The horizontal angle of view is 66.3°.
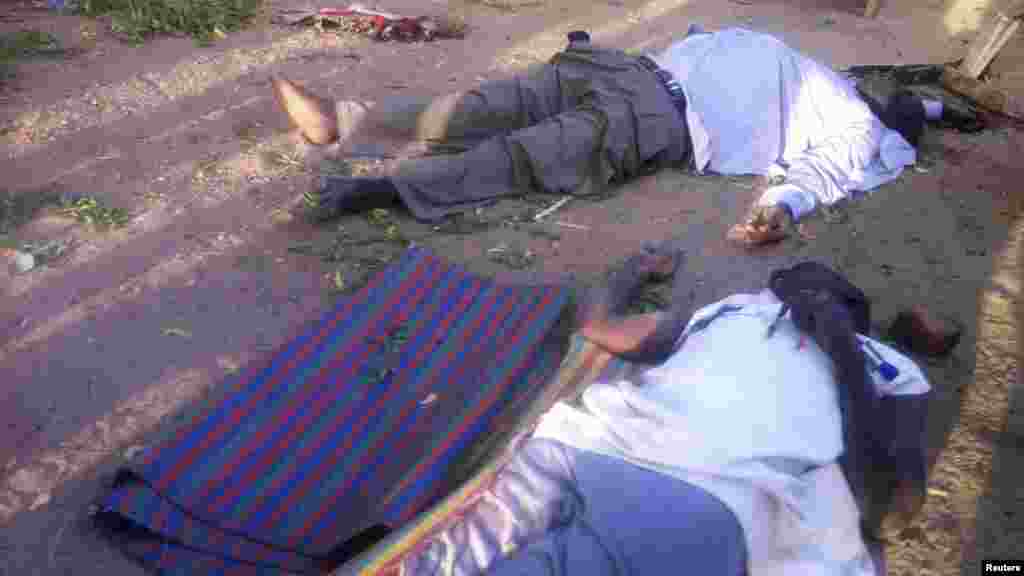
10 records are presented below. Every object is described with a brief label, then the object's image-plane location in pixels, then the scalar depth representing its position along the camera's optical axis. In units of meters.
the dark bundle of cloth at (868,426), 1.91
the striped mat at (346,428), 2.04
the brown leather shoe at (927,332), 2.86
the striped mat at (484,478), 1.83
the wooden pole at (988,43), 5.24
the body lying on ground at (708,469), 1.71
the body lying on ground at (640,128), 3.63
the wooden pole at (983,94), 5.02
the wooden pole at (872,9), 6.93
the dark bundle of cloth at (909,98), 4.25
